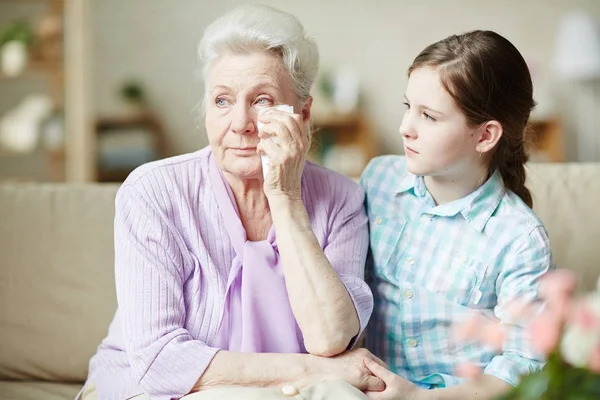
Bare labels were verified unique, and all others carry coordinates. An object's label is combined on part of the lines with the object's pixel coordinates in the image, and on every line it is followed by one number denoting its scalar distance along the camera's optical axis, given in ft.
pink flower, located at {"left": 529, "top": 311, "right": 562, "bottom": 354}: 2.32
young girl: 5.41
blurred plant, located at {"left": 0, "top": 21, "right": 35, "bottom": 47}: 16.24
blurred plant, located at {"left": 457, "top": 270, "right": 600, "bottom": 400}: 2.36
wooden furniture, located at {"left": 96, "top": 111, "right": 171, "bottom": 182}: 17.71
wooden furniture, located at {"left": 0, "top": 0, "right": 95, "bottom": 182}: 16.34
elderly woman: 5.21
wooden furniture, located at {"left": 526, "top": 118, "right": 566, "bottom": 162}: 17.42
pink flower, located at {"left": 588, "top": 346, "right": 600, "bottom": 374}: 2.33
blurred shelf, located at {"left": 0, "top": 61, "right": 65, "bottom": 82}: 16.47
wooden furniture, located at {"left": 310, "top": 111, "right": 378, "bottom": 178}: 17.71
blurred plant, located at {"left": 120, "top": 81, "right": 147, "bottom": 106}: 18.58
